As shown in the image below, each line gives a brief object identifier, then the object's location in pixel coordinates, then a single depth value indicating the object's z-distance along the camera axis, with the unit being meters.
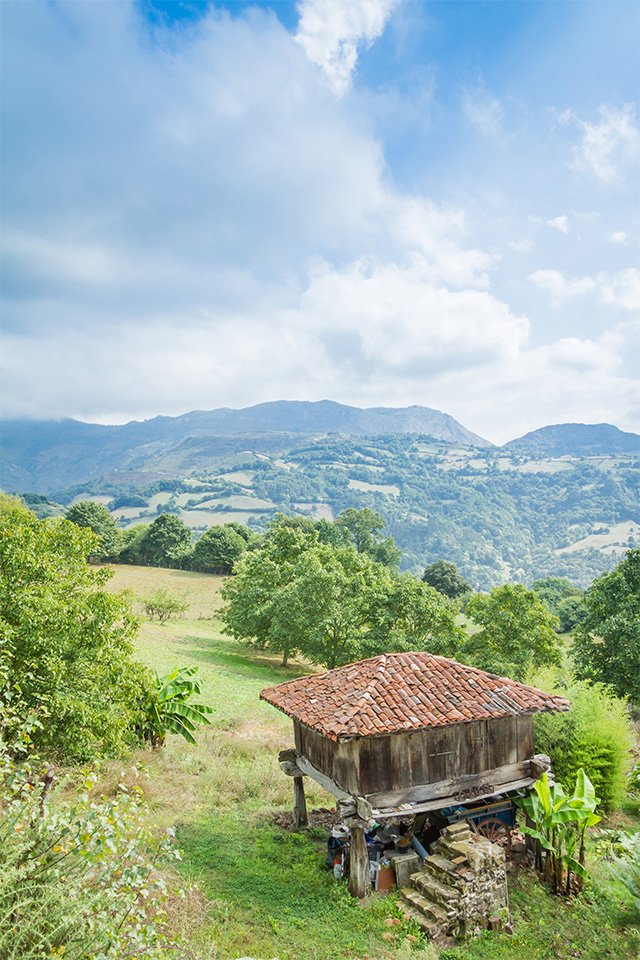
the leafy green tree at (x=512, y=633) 30.02
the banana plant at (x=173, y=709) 18.78
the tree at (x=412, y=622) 32.12
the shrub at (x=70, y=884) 5.30
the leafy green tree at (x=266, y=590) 38.94
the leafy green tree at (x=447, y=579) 74.75
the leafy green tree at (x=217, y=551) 77.69
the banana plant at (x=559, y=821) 13.26
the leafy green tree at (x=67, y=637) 12.80
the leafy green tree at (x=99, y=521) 78.81
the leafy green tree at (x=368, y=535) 85.94
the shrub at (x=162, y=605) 48.06
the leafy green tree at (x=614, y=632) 28.75
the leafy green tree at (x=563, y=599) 68.23
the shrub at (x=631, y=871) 12.13
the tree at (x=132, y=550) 81.69
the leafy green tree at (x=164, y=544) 79.88
